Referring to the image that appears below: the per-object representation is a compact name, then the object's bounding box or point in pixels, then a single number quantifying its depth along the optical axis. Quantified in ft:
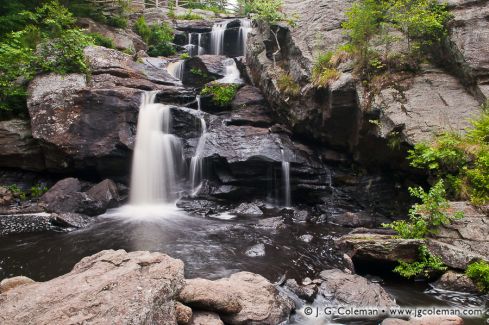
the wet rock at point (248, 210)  37.87
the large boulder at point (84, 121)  39.11
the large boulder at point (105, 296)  11.13
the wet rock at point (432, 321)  14.06
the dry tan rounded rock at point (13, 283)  15.95
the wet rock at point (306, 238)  29.48
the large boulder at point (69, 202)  34.91
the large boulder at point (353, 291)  17.89
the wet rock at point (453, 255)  20.12
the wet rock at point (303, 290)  18.67
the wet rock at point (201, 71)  58.39
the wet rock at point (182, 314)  13.48
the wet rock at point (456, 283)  19.31
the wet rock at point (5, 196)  37.08
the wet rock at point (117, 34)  62.49
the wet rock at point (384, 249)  21.47
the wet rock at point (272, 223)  32.70
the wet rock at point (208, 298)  14.76
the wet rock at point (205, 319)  14.10
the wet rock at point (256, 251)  25.79
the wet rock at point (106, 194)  36.81
